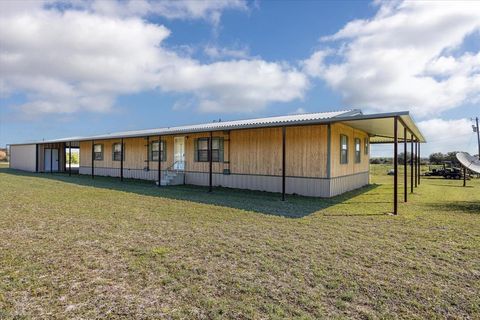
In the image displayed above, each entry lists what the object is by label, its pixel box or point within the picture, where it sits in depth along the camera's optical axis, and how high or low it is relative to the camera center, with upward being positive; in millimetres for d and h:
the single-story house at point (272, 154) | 10609 +241
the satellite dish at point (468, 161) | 13578 -28
